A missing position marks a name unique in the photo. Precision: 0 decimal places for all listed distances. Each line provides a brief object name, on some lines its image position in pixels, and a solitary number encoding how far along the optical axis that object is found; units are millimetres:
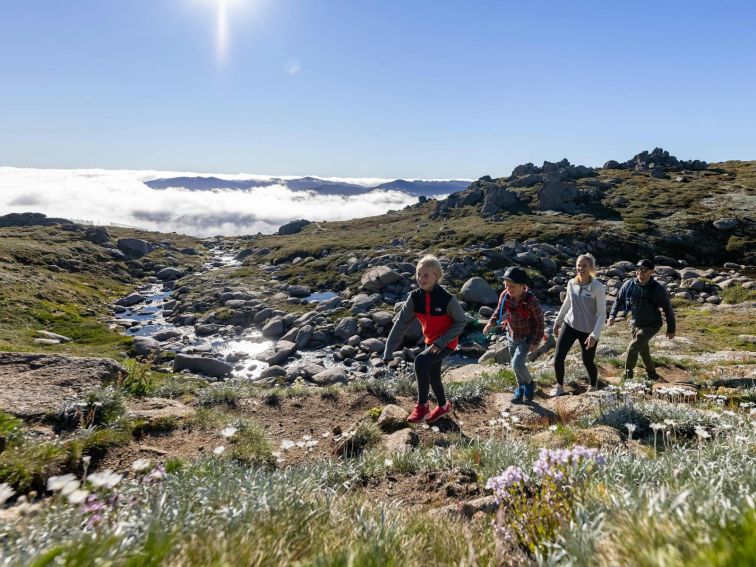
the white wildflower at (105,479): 2129
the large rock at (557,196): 61438
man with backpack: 9234
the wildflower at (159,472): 3004
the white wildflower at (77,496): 1891
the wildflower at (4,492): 1872
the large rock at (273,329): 27752
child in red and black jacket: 6871
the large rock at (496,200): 63688
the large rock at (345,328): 25453
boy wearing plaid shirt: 7887
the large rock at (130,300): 38812
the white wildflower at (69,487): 1971
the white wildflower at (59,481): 2037
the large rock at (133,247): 62212
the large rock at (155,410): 6605
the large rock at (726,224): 44719
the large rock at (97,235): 63541
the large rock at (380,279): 32656
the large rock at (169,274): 53125
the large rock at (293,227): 96600
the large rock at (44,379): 5898
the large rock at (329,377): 16708
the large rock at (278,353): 22922
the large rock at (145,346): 24228
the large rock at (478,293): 28266
